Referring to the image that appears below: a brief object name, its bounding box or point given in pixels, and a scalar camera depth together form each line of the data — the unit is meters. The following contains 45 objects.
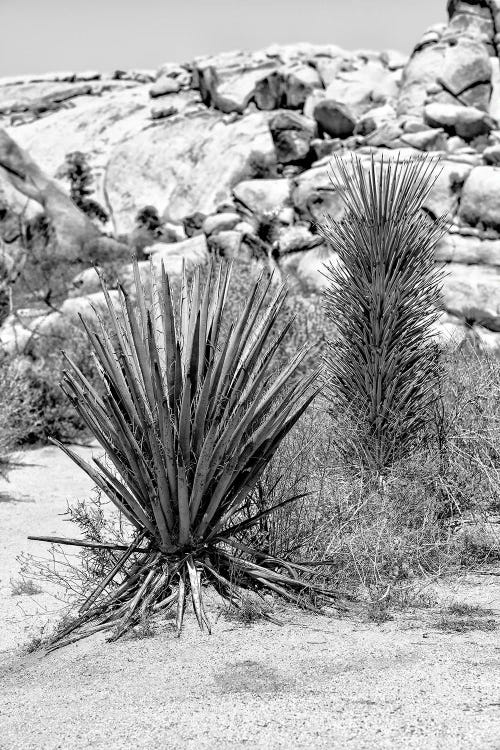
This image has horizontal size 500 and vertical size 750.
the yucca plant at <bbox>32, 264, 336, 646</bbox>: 4.75
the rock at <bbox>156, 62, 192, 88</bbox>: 70.31
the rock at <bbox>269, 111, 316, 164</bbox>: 38.88
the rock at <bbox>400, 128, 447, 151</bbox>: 33.75
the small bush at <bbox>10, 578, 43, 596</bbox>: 6.01
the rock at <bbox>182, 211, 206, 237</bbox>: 35.07
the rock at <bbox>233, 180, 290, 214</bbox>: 32.53
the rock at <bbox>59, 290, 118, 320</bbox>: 18.22
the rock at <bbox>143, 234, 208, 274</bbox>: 25.40
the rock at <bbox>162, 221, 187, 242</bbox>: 38.33
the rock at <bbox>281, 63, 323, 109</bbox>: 52.28
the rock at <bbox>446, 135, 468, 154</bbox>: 35.50
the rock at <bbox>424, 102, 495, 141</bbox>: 36.41
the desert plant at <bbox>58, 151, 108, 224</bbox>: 51.69
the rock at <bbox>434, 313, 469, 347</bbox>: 11.83
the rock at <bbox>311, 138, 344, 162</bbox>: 37.94
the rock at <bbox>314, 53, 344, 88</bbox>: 68.31
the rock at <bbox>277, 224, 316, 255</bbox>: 25.28
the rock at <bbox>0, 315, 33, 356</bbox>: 16.62
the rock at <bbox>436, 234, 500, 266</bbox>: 26.27
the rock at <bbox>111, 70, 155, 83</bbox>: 92.75
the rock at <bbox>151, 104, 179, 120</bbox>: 60.03
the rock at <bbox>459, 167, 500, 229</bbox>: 28.03
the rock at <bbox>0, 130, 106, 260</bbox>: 32.47
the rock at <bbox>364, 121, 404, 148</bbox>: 34.44
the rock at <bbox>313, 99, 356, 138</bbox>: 40.12
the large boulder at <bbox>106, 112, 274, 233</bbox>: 43.91
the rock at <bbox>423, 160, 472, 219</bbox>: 29.12
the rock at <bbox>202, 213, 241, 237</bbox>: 28.88
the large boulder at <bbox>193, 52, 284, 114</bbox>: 53.09
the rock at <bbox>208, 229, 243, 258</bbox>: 26.64
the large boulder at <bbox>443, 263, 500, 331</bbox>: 24.20
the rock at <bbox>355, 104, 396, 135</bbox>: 40.59
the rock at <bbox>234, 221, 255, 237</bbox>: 28.05
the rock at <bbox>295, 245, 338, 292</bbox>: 21.14
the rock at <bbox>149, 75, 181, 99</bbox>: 68.44
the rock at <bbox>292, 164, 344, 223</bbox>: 30.03
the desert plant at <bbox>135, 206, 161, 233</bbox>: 42.44
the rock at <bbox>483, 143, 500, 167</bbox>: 30.53
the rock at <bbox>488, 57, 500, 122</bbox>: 46.25
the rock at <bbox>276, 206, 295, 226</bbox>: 29.45
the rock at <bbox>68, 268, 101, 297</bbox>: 23.88
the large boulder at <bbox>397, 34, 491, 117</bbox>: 45.44
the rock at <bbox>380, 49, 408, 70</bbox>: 71.00
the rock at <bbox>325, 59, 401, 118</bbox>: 54.31
